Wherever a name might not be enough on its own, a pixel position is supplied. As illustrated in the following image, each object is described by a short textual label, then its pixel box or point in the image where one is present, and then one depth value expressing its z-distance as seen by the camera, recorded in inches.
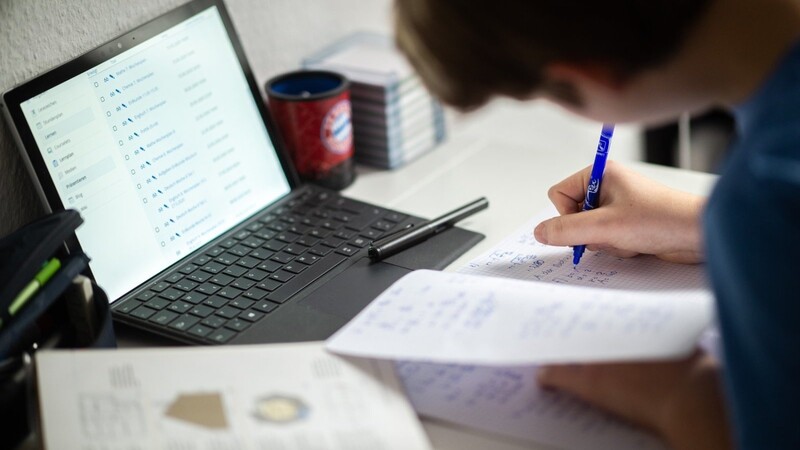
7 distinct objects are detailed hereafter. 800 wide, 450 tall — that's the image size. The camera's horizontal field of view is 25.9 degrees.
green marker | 57.1
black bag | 55.6
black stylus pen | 65.5
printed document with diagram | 54.8
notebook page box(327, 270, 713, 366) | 55.4
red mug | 70.8
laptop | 62.2
